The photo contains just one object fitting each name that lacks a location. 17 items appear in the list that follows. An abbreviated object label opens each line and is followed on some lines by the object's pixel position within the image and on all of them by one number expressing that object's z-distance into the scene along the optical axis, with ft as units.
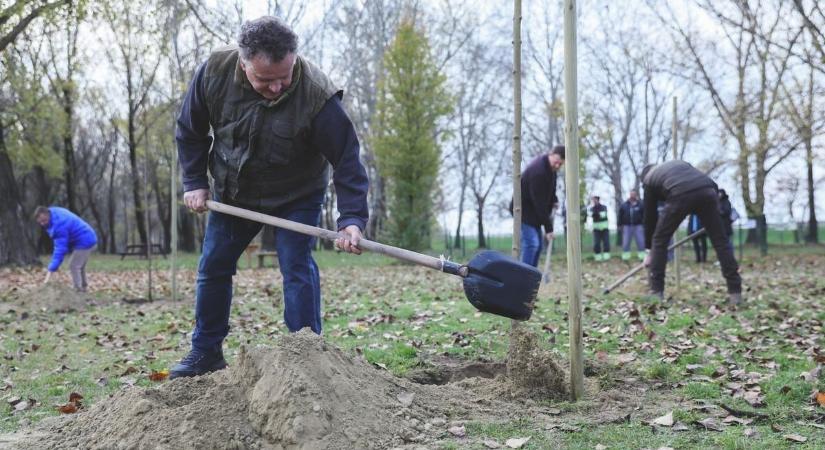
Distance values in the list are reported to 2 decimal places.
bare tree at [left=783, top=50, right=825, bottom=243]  44.48
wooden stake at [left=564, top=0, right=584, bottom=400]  11.66
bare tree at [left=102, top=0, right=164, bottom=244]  80.84
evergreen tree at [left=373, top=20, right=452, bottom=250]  68.64
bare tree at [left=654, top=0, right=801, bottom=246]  52.26
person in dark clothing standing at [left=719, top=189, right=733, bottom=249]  44.11
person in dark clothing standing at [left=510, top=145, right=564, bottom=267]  26.45
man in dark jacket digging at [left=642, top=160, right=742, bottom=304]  24.62
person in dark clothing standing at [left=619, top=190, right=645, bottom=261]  54.80
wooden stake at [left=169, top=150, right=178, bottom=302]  27.55
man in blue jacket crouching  32.71
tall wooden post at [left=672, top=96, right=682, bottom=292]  28.96
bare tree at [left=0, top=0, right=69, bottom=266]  55.88
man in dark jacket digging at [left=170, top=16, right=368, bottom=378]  11.93
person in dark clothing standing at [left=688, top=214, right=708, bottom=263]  51.37
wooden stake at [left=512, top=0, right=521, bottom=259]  13.79
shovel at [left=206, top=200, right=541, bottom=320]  11.54
